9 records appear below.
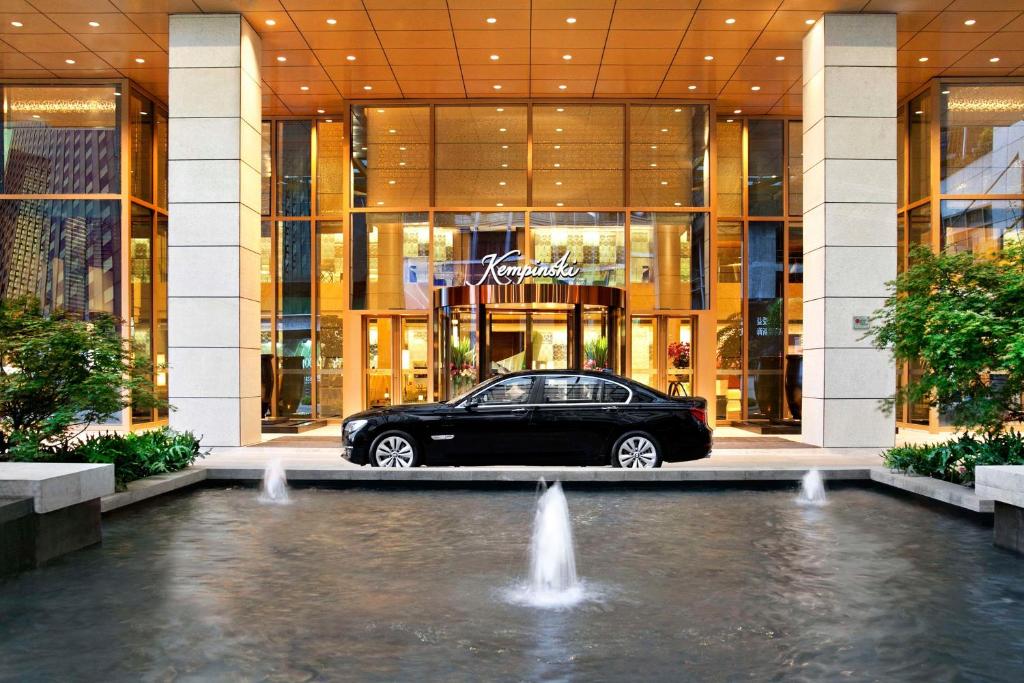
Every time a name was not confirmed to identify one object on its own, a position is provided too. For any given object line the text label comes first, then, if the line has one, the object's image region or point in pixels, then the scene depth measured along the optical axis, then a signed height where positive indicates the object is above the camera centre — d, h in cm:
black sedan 1110 -99
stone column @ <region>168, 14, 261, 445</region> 1443 +233
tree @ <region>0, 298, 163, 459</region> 930 -25
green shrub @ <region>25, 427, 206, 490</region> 920 -110
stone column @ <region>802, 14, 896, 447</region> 1433 +230
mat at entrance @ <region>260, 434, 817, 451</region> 1451 -155
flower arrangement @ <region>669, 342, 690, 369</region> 1914 +6
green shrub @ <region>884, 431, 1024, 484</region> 938 -116
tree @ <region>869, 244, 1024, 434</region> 948 +27
